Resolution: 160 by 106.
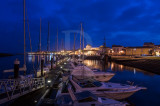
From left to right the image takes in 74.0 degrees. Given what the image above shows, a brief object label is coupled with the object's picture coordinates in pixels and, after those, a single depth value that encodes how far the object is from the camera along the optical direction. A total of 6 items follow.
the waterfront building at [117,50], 116.25
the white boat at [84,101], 9.43
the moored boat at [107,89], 13.07
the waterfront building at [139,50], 100.47
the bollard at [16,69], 11.76
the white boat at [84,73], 19.50
